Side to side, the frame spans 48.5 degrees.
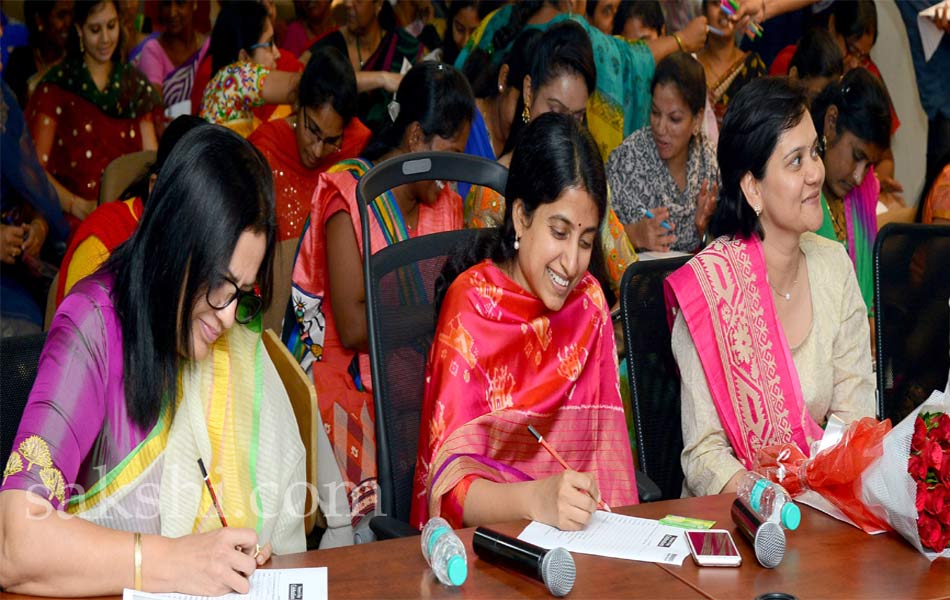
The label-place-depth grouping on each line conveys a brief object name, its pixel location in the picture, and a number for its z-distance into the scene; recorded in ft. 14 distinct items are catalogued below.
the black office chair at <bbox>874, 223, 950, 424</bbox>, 8.51
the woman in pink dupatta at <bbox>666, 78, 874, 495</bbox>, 7.41
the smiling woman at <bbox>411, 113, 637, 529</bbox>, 6.50
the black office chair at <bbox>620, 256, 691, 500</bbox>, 7.39
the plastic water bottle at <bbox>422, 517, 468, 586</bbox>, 4.91
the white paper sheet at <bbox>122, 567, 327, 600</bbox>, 4.77
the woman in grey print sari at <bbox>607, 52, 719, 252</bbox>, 11.94
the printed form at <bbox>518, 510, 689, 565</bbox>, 5.32
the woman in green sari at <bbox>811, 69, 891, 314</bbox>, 10.78
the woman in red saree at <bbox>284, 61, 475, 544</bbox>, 8.49
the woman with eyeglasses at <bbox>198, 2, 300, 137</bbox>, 13.05
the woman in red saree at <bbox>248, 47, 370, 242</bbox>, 10.82
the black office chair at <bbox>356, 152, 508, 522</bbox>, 6.63
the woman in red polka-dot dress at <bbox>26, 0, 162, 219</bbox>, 13.25
